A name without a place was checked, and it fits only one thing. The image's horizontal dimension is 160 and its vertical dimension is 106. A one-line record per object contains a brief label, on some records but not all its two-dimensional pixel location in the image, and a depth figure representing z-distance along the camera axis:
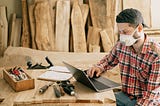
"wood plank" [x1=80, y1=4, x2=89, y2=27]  3.76
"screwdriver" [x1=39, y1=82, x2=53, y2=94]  1.82
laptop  1.86
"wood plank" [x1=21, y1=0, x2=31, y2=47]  3.80
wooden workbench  1.70
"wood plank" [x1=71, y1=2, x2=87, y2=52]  3.75
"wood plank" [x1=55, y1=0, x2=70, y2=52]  3.78
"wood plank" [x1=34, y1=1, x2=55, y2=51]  3.74
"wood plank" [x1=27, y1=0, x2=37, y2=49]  3.77
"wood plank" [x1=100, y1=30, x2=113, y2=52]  3.76
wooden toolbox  1.83
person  1.87
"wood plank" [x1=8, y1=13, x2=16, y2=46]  3.83
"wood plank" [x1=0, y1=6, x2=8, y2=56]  3.84
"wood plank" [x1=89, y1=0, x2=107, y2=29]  3.75
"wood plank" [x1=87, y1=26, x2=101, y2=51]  3.77
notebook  2.06
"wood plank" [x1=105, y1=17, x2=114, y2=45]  3.76
